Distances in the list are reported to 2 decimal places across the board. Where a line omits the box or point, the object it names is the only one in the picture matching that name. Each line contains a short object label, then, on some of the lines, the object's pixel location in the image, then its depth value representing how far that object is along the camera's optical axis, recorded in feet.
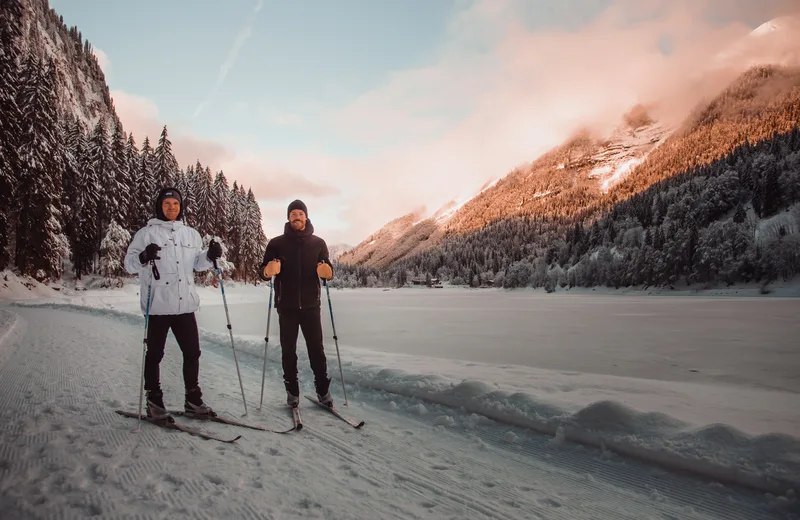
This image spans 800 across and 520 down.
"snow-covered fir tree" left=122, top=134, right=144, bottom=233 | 130.21
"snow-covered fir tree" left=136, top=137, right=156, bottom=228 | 128.57
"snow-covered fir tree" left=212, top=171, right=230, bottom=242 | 156.49
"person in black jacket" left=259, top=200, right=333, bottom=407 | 16.31
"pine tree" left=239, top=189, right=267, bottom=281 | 186.09
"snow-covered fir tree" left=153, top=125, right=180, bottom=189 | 125.18
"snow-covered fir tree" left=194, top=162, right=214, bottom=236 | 149.79
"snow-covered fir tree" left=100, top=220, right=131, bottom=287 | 114.52
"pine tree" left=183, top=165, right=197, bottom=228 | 134.76
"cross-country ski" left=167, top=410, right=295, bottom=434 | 13.89
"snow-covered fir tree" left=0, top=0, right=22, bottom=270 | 67.00
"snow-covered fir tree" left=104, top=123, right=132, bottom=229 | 123.65
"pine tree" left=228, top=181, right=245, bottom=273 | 177.58
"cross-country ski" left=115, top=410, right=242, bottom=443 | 12.74
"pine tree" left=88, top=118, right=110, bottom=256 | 122.52
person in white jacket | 13.92
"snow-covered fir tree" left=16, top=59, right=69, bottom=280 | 88.16
